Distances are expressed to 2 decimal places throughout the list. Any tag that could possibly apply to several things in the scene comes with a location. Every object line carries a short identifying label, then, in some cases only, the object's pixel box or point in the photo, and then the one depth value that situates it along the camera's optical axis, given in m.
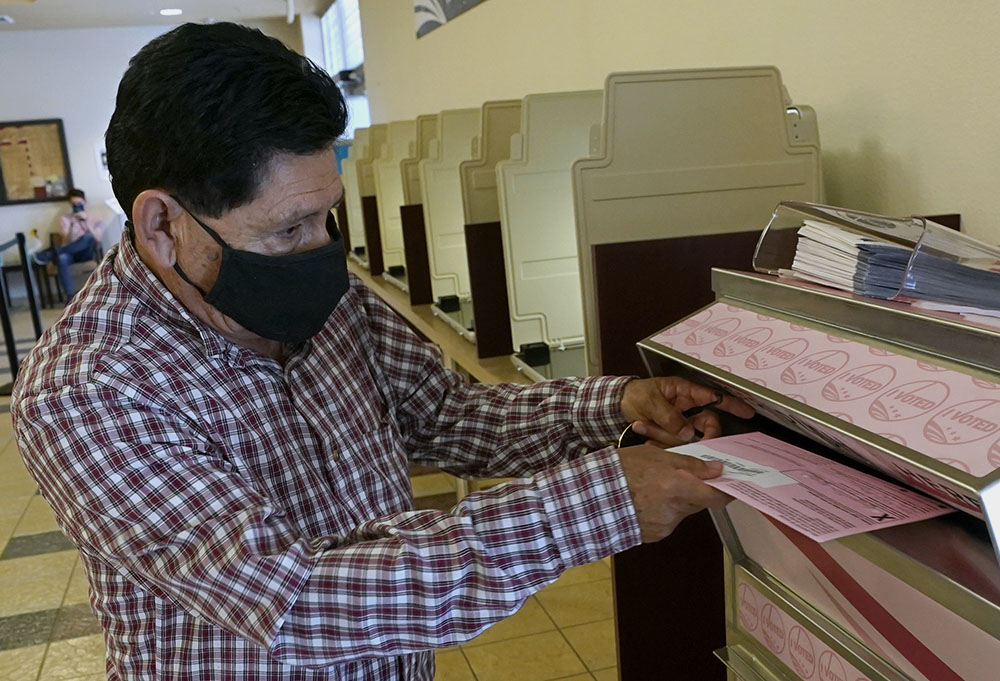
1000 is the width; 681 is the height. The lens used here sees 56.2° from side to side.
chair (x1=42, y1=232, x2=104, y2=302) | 11.07
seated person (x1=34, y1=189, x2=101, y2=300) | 10.79
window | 8.62
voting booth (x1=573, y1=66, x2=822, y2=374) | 1.66
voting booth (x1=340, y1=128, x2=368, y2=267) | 5.03
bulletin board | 11.54
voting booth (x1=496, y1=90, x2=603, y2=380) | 2.27
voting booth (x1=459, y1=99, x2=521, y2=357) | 2.54
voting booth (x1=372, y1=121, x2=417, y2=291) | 4.21
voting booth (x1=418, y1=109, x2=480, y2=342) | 3.08
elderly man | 1.01
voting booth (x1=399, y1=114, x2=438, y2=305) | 3.42
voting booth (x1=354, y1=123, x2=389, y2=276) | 4.44
